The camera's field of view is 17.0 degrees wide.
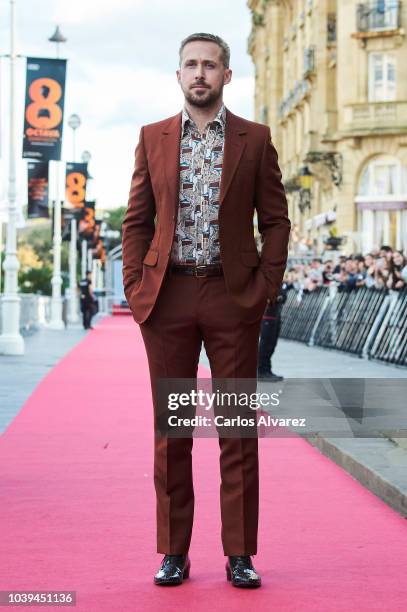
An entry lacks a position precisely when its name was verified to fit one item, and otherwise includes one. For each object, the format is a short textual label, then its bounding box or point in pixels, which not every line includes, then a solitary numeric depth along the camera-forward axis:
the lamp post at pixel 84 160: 70.00
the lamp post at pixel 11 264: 26.20
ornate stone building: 48.94
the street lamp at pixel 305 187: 54.47
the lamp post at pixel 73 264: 57.41
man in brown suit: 5.42
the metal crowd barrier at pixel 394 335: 20.97
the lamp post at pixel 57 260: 46.12
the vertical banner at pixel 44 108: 28.45
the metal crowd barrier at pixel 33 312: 38.41
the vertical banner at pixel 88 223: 59.59
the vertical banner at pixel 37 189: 40.19
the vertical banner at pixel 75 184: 51.09
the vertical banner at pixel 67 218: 52.44
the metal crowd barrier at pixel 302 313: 30.14
